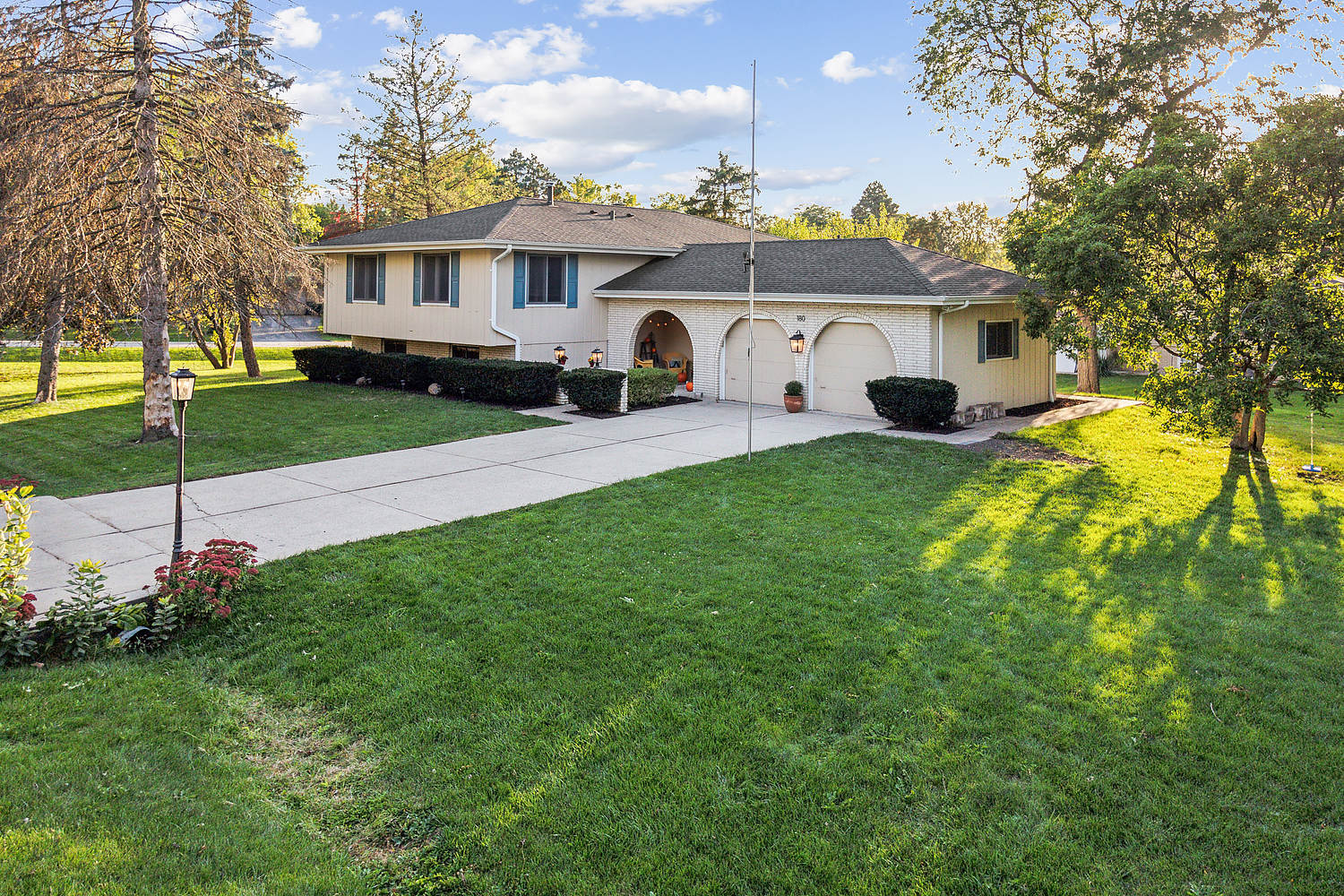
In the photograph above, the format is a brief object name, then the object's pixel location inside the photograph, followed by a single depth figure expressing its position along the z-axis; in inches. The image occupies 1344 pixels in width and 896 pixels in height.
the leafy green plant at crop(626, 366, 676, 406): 698.8
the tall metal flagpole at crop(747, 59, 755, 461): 469.4
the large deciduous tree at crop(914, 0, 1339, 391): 744.3
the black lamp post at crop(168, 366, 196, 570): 272.2
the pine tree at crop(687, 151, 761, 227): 1907.0
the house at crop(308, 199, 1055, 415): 657.0
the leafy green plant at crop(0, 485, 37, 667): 224.4
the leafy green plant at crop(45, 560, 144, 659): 233.5
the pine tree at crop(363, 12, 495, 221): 1547.7
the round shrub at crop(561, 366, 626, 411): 663.1
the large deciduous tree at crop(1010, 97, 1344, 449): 443.5
